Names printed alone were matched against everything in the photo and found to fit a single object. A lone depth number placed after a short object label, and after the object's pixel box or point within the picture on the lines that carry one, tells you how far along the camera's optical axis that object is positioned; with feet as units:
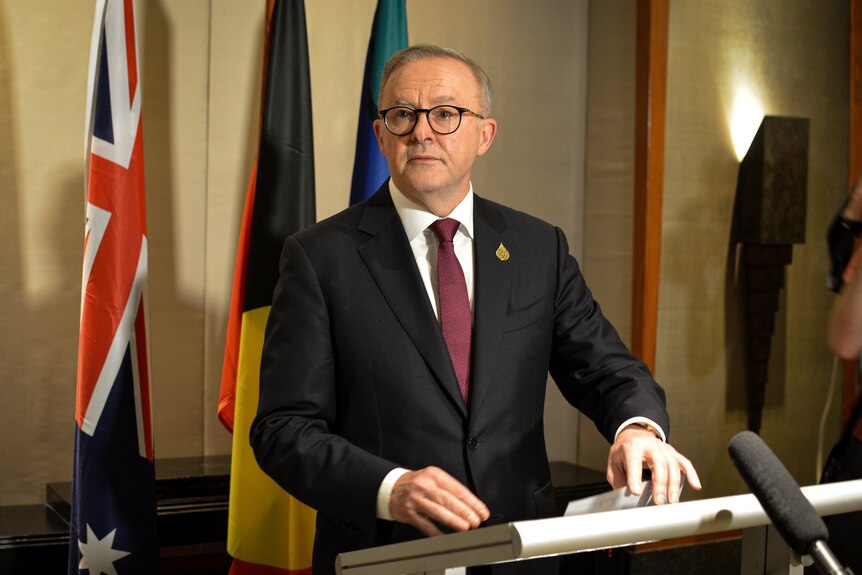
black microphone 3.44
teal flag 10.28
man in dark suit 6.21
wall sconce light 13.47
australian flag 8.87
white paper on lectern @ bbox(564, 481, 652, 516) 4.29
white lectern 3.71
